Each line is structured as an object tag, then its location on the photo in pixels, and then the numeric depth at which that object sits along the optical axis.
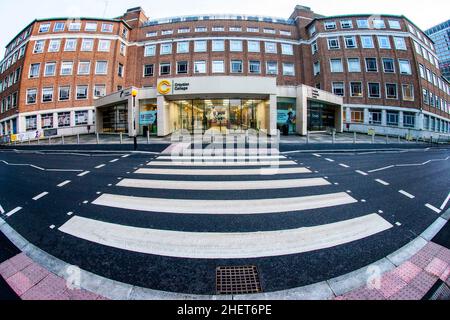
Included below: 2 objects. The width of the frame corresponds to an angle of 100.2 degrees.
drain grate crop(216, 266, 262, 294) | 2.13
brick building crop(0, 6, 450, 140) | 27.53
